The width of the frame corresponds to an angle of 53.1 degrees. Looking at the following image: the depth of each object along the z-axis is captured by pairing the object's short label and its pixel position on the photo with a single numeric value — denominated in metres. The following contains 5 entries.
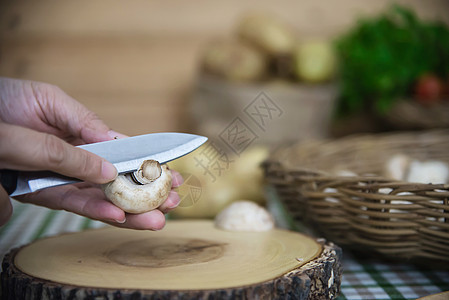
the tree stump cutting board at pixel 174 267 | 0.54
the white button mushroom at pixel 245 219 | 0.80
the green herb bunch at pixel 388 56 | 1.66
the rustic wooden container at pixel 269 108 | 1.54
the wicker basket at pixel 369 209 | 0.67
